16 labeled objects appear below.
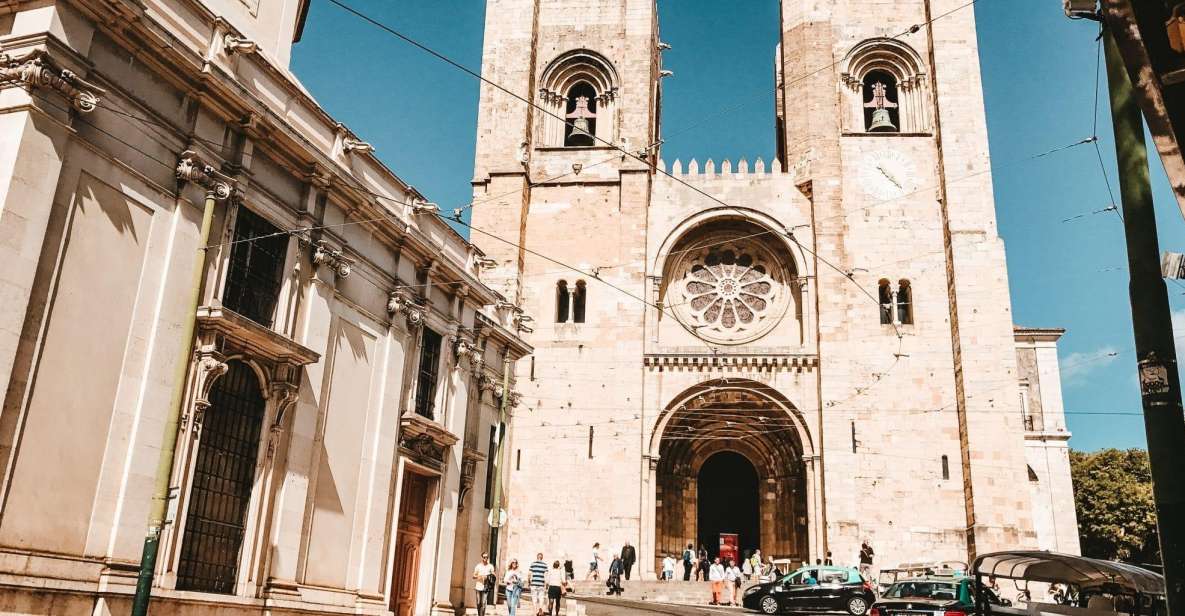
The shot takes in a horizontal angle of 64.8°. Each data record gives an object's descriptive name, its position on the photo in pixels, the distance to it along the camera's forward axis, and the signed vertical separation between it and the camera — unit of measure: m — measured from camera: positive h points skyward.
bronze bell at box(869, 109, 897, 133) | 30.44 +15.03
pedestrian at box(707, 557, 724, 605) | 23.09 +0.44
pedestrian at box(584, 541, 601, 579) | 25.70 +0.70
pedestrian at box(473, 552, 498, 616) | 16.75 +0.14
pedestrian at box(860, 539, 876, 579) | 24.62 +1.20
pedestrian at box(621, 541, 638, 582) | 25.48 +0.96
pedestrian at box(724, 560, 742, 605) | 23.31 +0.41
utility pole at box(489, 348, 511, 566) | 17.56 +1.83
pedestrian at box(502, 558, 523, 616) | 16.97 -0.01
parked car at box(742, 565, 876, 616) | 18.41 +0.17
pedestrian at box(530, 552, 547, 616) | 17.87 +0.08
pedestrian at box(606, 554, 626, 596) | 23.52 +0.39
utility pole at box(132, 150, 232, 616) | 9.30 +1.17
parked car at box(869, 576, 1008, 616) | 12.86 +0.14
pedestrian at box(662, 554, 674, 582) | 27.14 +0.74
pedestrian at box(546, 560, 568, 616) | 18.22 +0.04
